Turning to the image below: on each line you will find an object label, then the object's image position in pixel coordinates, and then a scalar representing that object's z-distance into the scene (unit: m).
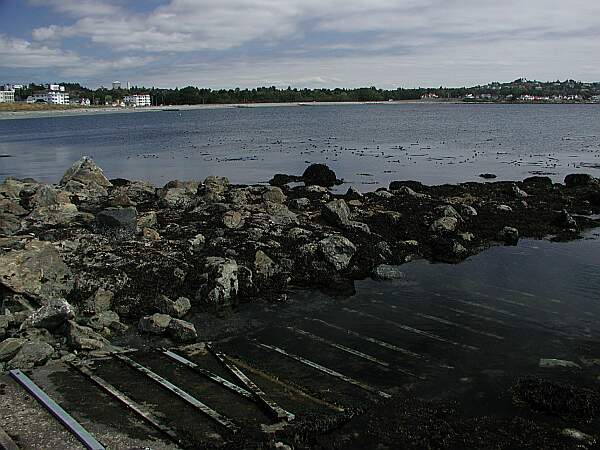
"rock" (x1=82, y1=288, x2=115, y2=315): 14.35
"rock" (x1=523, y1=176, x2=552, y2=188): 34.53
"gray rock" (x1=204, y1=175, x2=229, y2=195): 29.47
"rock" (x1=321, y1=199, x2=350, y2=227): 21.86
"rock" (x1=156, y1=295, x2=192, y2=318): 14.41
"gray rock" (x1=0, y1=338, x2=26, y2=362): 11.53
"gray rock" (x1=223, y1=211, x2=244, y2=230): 20.77
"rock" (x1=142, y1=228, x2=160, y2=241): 19.17
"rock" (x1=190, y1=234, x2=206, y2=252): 18.69
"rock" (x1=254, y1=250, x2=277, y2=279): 17.12
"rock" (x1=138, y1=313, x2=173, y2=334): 13.27
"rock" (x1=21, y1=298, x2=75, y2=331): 12.79
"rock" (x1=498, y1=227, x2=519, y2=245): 21.83
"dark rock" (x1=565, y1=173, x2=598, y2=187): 34.09
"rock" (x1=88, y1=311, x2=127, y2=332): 13.47
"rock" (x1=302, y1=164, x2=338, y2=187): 36.81
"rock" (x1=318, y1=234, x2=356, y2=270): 18.14
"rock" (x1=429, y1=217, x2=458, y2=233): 22.24
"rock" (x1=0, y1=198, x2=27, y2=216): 23.45
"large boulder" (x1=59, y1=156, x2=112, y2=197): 29.53
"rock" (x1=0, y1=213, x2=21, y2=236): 19.98
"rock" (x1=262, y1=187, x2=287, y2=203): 26.50
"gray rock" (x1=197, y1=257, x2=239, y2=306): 15.39
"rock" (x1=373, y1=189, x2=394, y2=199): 28.23
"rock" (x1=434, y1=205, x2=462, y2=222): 23.61
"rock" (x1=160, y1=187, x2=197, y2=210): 25.22
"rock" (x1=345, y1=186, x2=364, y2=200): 28.57
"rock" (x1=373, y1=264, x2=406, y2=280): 17.69
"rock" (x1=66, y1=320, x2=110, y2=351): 12.20
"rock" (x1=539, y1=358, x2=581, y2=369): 11.80
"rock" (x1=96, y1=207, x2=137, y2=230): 19.34
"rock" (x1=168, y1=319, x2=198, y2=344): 12.98
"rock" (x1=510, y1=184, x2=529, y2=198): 29.83
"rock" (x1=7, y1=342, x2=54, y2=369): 11.27
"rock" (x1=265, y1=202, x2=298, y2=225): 21.84
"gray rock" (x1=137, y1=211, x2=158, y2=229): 20.54
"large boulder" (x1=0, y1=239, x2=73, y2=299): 14.52
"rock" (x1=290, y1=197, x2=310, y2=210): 25.72
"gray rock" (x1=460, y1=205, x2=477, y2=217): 24.45
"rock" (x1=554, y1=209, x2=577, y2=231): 23.86
